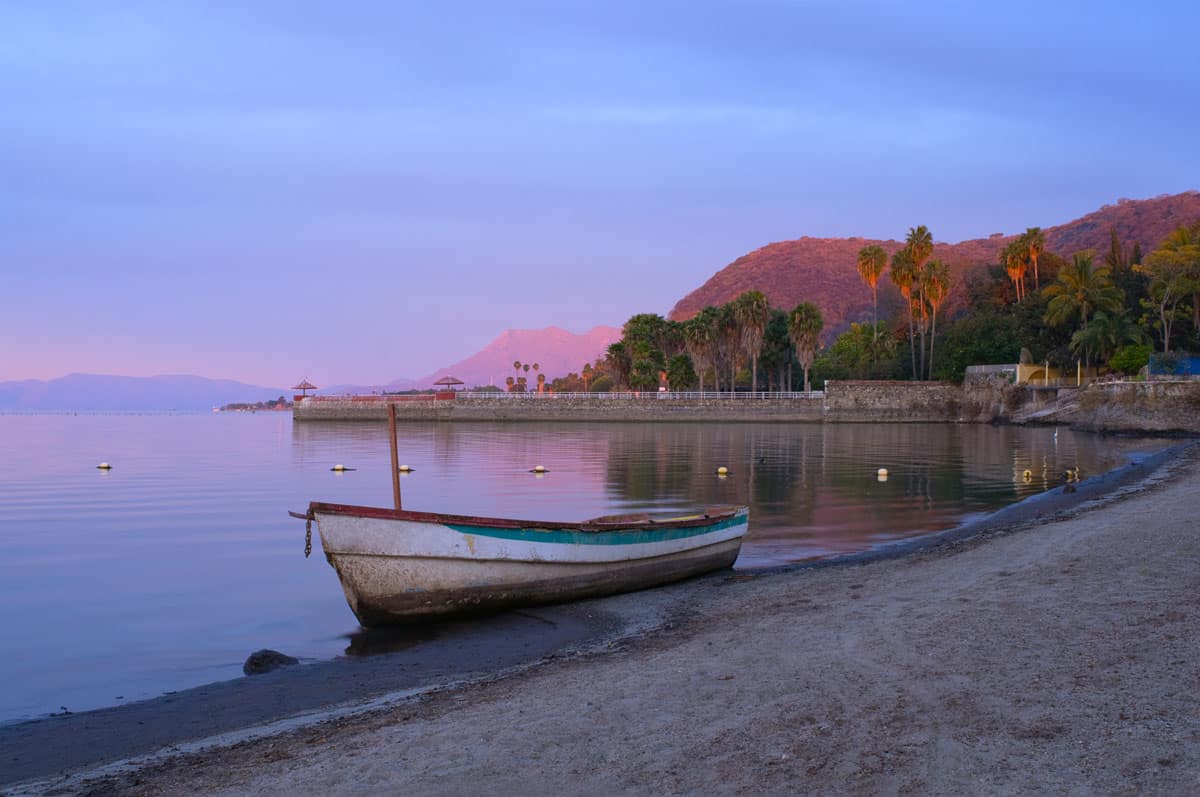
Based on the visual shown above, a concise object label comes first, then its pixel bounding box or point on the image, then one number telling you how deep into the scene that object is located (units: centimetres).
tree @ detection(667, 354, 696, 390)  10094
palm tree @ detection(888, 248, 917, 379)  8856
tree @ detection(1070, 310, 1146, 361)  7219
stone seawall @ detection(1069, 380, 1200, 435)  5791
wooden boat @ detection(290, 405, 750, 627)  1115
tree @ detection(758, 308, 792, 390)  9419
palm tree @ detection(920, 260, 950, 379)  8725
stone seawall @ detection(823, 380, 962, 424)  8356
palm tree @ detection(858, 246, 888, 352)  9312
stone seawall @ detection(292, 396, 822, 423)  8706
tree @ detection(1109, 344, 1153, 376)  6862
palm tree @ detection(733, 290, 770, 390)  8938
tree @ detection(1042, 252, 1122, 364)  7538
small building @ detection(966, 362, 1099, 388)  7750
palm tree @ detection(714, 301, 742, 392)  9242
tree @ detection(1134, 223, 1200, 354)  6775
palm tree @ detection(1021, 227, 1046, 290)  9225
